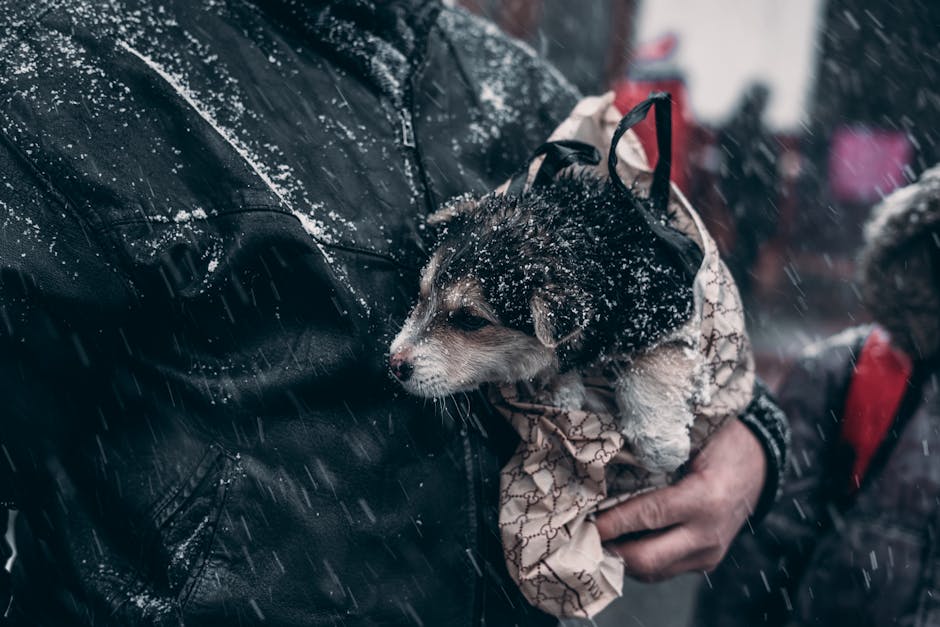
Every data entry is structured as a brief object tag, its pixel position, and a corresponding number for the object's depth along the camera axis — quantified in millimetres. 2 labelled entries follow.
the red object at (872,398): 2588
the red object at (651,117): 3496
